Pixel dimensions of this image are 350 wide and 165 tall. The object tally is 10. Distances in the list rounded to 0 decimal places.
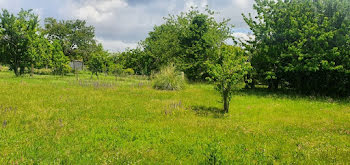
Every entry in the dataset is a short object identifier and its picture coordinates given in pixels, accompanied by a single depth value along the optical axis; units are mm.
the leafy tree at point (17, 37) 23641
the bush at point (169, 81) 18500
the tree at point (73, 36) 52188
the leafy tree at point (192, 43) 27391
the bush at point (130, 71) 39850
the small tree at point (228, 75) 10047
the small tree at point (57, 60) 33375
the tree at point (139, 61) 37250
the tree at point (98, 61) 28383
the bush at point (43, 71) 36000
